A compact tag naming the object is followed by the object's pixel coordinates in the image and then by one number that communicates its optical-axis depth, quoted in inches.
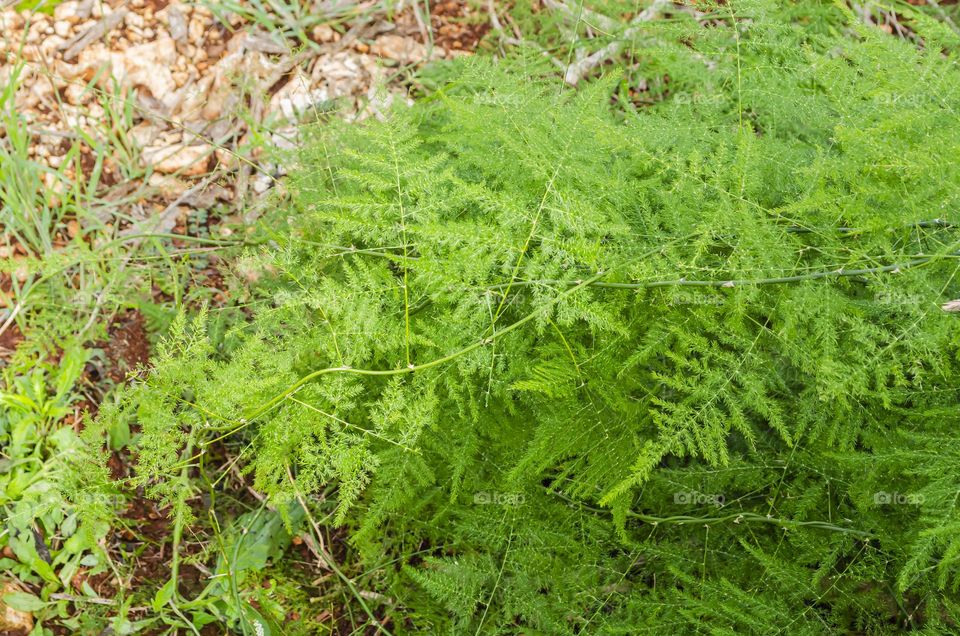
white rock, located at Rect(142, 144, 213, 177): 117.8
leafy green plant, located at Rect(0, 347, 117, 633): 93.6
